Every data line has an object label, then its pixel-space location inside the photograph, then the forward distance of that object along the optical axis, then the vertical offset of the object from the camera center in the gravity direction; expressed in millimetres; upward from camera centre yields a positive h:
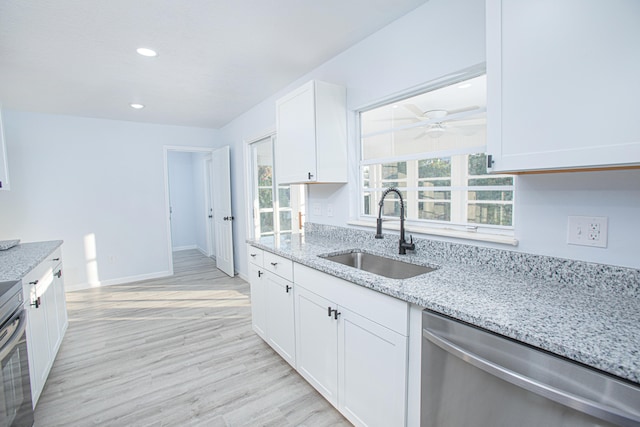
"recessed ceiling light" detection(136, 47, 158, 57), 2300 +1134
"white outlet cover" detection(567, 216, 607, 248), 1239 -172
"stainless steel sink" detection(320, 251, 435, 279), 1817 -464
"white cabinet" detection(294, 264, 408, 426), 1343 -794
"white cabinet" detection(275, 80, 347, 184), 2346 +509
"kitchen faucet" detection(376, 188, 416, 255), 1895 -255
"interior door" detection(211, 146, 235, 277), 4699 -215
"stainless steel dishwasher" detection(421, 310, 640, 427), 779 -576
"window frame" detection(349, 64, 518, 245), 1613 -21
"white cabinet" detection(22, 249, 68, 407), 1863 -826
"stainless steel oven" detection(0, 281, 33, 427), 1371 -777
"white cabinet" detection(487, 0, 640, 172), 937 +369
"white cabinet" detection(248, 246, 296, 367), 2162 -818
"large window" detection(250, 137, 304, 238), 4027 +1
